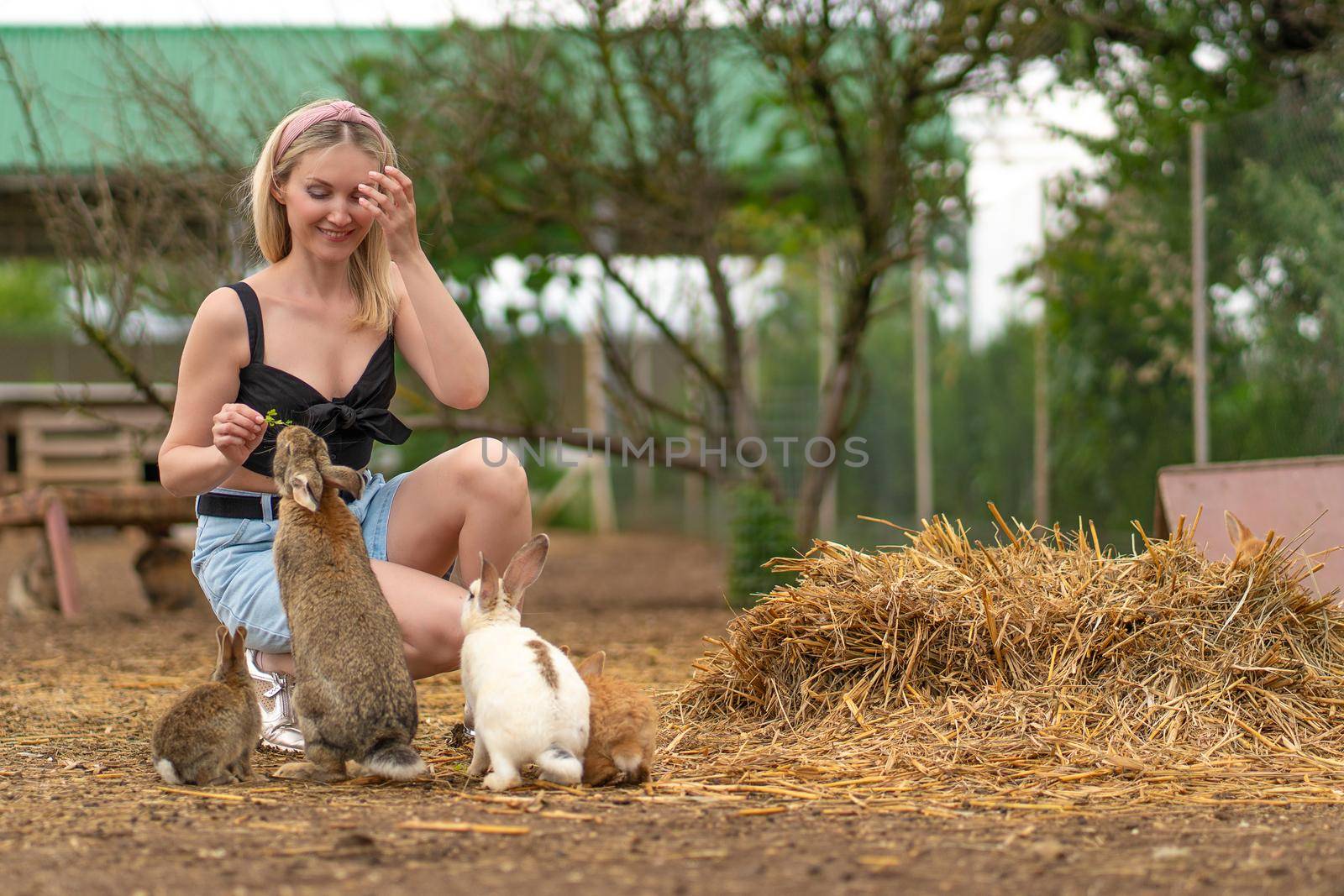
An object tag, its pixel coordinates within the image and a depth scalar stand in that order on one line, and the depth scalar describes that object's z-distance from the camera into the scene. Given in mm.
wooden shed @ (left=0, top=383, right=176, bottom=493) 12195
